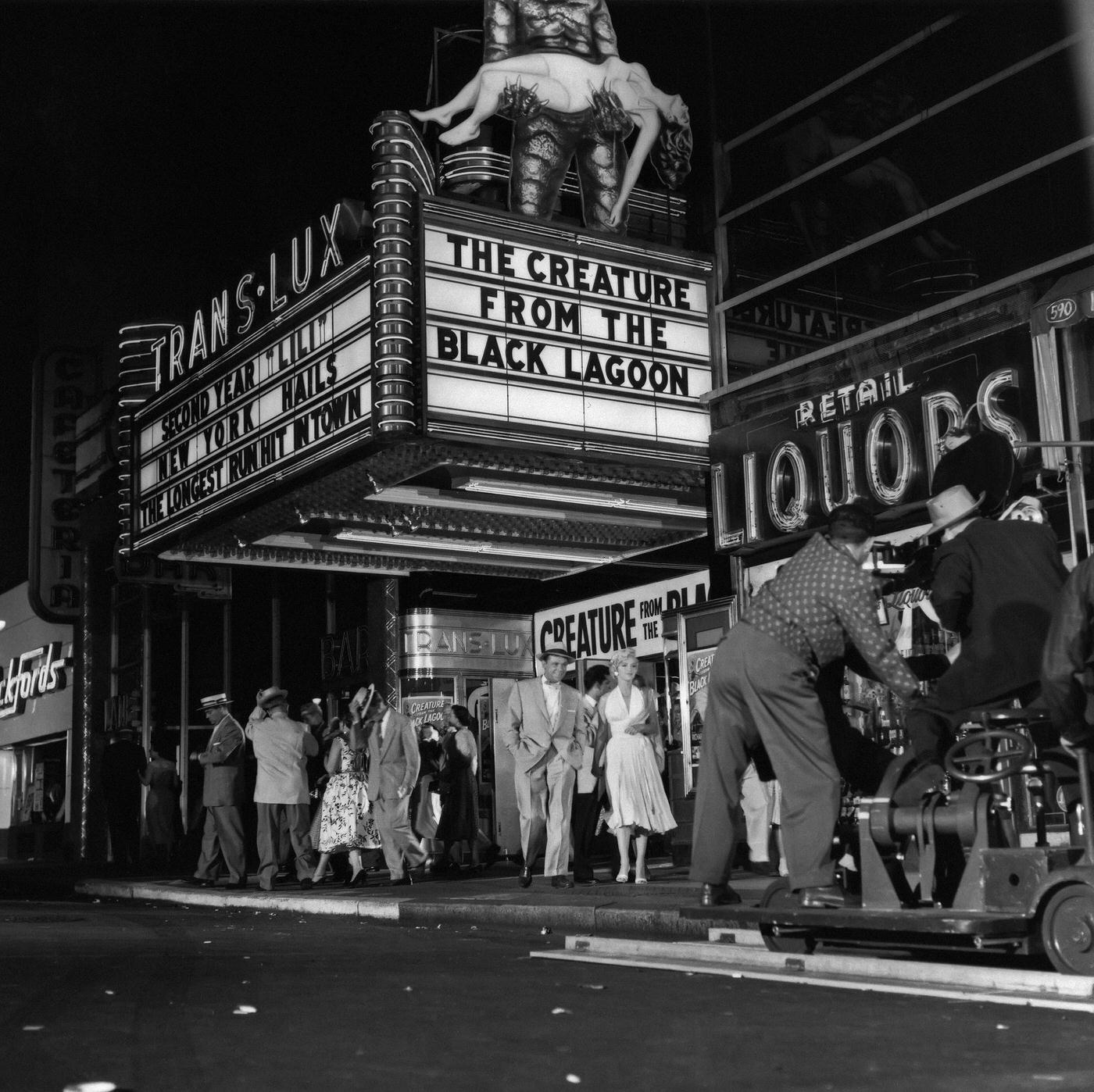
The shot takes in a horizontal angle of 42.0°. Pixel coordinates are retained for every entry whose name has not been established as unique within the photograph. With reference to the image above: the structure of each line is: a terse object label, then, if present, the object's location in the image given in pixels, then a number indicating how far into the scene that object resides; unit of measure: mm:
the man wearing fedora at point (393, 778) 13148
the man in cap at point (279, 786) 13578
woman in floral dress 13461
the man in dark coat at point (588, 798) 11898
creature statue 14336
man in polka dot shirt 5836
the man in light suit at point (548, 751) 11891
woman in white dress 11766
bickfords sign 32281
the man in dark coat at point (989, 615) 5508
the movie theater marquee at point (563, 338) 12578
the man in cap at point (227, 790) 14180
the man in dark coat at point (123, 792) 19406
